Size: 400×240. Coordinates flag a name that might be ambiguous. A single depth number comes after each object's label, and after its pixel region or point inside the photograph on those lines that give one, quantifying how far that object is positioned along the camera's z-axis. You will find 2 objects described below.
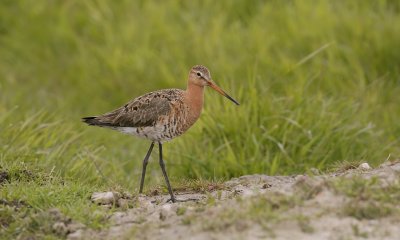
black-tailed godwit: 15.09
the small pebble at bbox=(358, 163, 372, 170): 14.49
